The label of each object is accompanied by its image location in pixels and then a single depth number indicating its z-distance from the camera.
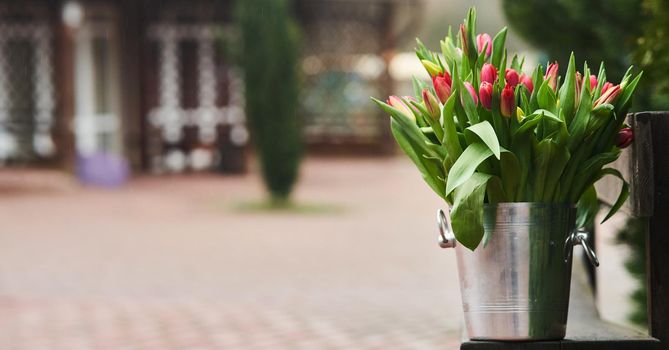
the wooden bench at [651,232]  2.67
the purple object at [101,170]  18.55
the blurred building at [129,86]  20.28
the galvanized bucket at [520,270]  2.58
